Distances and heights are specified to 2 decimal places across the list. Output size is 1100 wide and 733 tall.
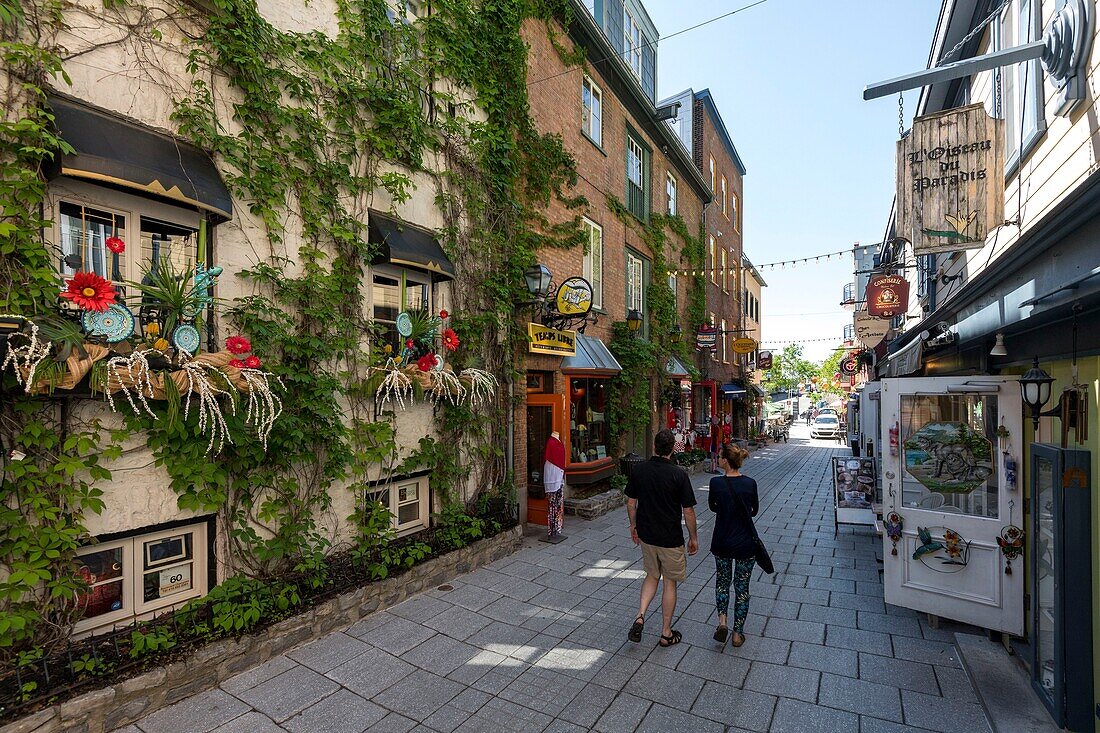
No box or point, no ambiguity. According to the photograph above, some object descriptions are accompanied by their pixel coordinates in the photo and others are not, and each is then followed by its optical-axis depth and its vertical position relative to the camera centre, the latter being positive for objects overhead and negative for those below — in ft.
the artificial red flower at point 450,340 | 21.80 +1.27
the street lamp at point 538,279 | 26.84 +4.82
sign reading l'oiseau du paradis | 16.25 +6.33
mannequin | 26.51 -6.01
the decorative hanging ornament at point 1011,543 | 15.07 -5.31
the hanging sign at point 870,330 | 45.60 +3.44
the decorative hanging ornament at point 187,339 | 13.12 +0.83
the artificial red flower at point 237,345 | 13.85 +0.69
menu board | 26.25 -6.61
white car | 104.83 -12.65
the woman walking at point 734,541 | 15.19 -5.26
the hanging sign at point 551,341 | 28.37 +1.64
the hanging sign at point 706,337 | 59.26 +3.72
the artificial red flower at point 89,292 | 11.02 +1.75
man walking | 15.19 -4.70
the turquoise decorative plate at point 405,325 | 20.06 +1.79
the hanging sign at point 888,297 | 33.42 +4.77
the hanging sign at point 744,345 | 68.49 +3.13
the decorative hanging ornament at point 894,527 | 17.22 -5.48
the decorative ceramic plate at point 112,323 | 11.56 +1.11
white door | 15.44 -4.20
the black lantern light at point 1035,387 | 12.54 -0.52
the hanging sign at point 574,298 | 30.19 +4.27
